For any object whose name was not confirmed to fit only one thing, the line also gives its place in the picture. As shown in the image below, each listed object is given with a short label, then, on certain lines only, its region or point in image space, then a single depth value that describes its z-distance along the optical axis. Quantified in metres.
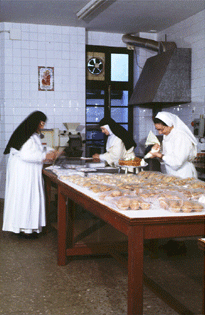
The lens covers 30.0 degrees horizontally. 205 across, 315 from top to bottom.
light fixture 5.54
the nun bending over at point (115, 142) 5.65
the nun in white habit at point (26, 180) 4.57
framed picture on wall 7.16
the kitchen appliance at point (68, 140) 6.82
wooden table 1.93
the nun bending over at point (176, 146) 4.04
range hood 6.61
